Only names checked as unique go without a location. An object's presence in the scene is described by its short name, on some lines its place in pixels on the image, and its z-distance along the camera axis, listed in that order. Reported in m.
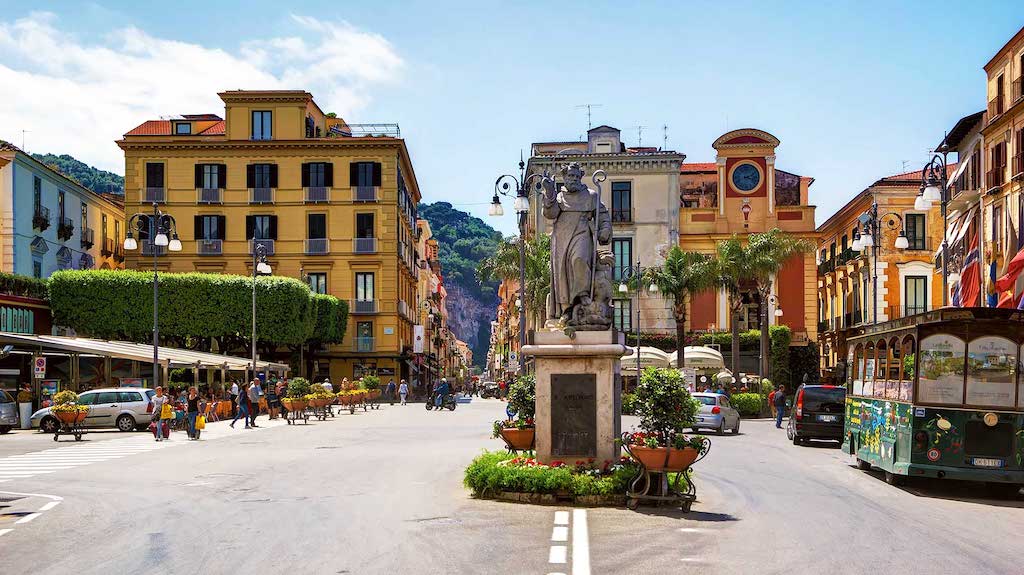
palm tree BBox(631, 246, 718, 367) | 53.53
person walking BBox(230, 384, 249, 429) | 36.28
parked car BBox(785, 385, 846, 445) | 27.69
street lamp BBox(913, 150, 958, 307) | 24.86
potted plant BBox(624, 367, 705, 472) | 13.11
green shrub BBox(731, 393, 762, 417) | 45.36
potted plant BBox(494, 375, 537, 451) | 16.33
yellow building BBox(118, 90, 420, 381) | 68.88
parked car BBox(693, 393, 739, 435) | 32.47
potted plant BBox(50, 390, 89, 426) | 29.42
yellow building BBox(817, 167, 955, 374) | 58.84
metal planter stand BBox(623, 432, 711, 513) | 13.20
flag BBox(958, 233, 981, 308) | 40.53
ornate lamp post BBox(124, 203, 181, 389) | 33.91
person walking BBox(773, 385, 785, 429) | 37.47
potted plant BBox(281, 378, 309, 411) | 39.97
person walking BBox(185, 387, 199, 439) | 30.02
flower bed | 13.45
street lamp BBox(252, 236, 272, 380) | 42.44
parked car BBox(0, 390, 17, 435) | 33.00
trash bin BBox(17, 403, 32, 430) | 34.59
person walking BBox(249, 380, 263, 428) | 36.65
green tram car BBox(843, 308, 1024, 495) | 16.12
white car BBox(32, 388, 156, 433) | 33.81
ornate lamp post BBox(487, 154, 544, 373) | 27.58
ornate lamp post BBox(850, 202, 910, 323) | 30.94
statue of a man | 15.20
